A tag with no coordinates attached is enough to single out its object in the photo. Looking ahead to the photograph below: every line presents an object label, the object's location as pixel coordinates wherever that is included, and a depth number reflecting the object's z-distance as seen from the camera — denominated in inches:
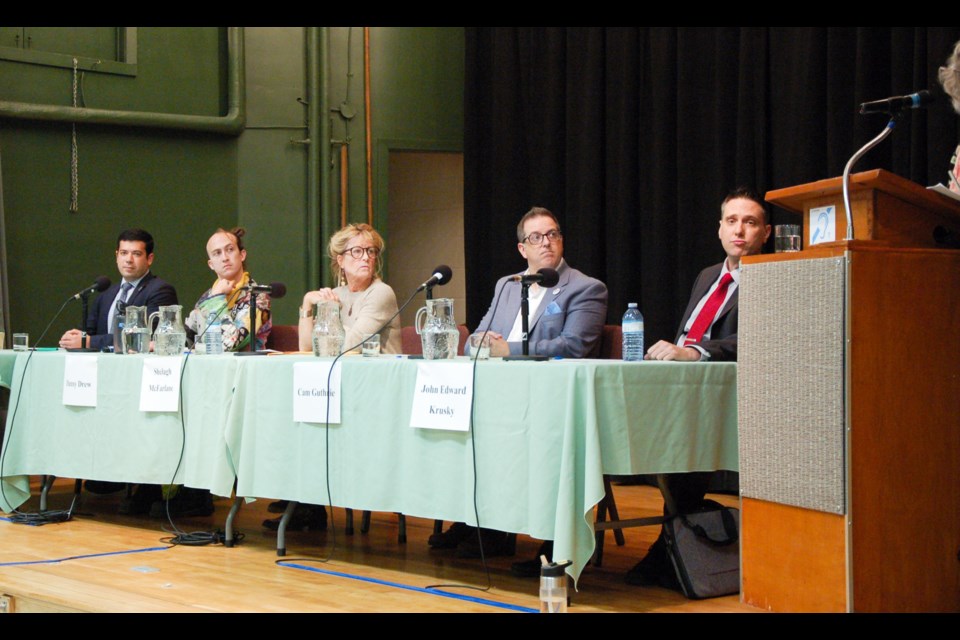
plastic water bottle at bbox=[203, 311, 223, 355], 151.0
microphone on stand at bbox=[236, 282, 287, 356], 140.3
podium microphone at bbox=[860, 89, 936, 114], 97.1
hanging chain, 237.3
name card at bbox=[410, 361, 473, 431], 110.6
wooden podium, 93.9
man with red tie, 118.3
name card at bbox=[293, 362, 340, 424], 123.0
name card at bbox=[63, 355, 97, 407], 148.6
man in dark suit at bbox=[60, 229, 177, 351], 183.3
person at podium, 101.8
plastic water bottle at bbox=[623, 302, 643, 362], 115.1
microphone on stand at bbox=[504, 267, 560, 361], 117.5
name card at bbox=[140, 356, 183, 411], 139.4
